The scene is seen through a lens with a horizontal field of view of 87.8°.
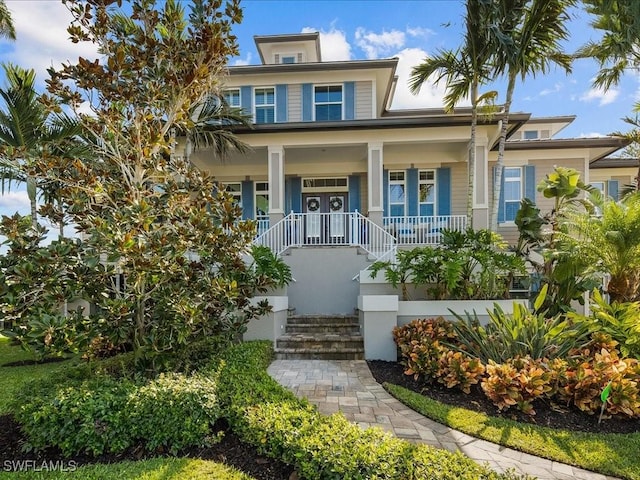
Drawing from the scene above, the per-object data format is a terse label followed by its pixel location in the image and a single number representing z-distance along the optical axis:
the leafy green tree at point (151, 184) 4.21
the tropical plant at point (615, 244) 6.35
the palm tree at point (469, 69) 8.41
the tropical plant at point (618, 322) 5.00
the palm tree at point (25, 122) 7.48
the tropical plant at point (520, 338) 5.02
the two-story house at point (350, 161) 9.93
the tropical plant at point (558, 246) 7.13
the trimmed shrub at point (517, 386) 4.26
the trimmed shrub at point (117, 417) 3.37
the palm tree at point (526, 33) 8.16
